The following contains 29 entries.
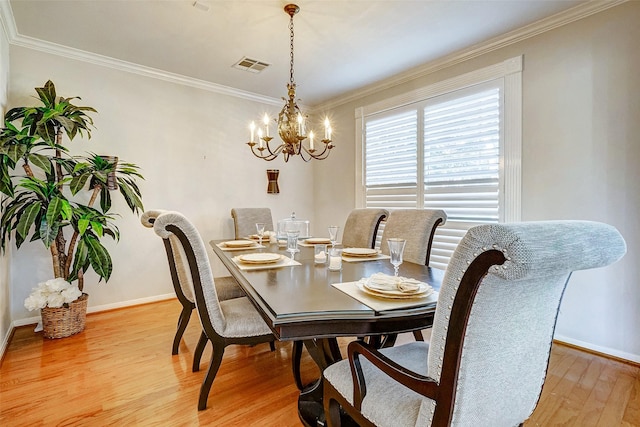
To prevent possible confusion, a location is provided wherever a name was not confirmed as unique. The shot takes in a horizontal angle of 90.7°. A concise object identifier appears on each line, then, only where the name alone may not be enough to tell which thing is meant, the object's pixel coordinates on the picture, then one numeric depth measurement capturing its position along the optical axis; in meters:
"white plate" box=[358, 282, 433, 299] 1.19
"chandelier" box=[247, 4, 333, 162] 2.29
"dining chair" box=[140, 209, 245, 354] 1.93
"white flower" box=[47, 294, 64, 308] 2.52
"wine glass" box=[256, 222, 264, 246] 2.62
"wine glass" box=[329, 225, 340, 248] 2.26
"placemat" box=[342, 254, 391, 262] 1.99
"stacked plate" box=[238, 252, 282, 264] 1.80
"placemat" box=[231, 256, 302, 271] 1.72
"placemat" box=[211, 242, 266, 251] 2.39
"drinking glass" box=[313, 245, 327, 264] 1.88
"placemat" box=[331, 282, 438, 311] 1.12
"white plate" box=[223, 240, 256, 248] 2.47
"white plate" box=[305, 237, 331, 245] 2.59
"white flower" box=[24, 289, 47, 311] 2.46
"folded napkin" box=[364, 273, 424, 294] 1.24
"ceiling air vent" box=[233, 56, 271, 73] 3.23
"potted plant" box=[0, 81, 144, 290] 2.27
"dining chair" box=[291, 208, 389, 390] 2.67
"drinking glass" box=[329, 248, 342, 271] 1.68
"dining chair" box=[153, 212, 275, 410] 1.52
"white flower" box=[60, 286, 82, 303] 2.57
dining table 1.05
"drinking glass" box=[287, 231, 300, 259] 1.92
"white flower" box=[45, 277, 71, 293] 2.52
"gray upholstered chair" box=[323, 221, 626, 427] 0.68
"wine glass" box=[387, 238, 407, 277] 1.48
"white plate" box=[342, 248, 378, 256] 2.07
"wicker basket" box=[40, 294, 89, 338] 2.55
